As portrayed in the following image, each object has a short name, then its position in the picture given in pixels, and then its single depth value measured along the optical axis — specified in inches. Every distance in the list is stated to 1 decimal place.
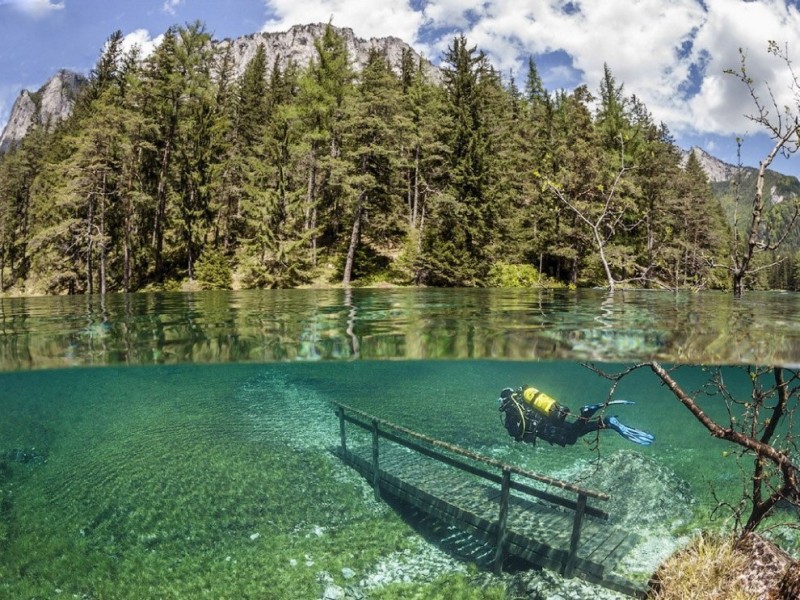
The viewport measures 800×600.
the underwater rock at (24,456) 697.6
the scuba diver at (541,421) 458.9
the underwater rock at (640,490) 526.3
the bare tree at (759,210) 225.3
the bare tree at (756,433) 246.2
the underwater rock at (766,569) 275.7
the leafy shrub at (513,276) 1285.7
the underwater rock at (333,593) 397.7
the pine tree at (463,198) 1218.6
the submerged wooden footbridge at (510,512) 382.6
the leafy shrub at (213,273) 1254.3
